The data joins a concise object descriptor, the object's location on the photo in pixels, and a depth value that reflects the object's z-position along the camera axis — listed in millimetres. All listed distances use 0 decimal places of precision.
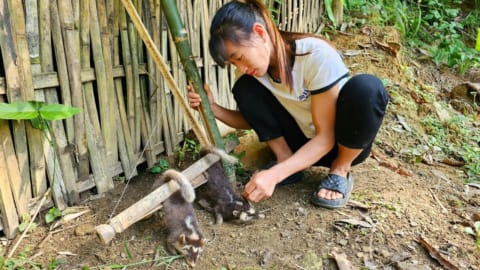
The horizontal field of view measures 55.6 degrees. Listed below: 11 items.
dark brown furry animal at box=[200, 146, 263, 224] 1876
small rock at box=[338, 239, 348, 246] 1812
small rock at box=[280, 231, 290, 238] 1846
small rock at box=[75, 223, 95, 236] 1864
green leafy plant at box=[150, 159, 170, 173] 2311
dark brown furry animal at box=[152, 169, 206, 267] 1656
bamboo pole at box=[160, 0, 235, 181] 1960
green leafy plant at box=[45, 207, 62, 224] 1883
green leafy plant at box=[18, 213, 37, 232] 1807
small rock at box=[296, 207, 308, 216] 1977
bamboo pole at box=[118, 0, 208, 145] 1870
